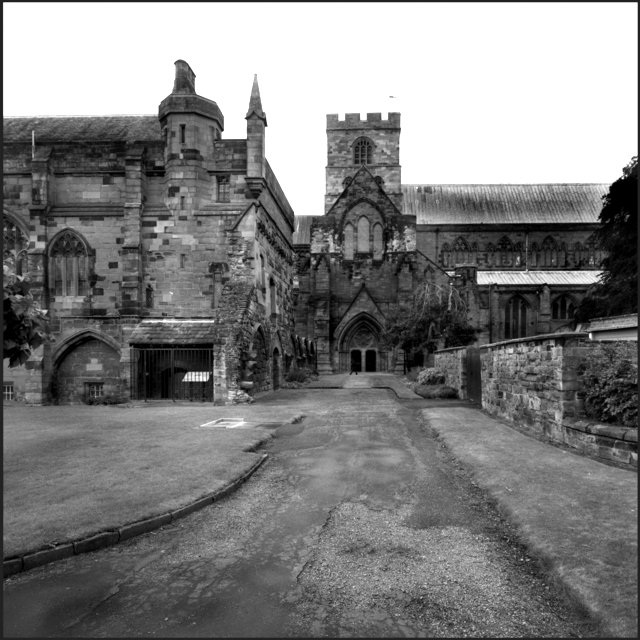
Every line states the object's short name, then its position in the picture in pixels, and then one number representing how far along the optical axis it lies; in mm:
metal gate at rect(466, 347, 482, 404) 16562
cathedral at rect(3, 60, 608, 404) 20344
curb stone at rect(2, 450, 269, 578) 4555
